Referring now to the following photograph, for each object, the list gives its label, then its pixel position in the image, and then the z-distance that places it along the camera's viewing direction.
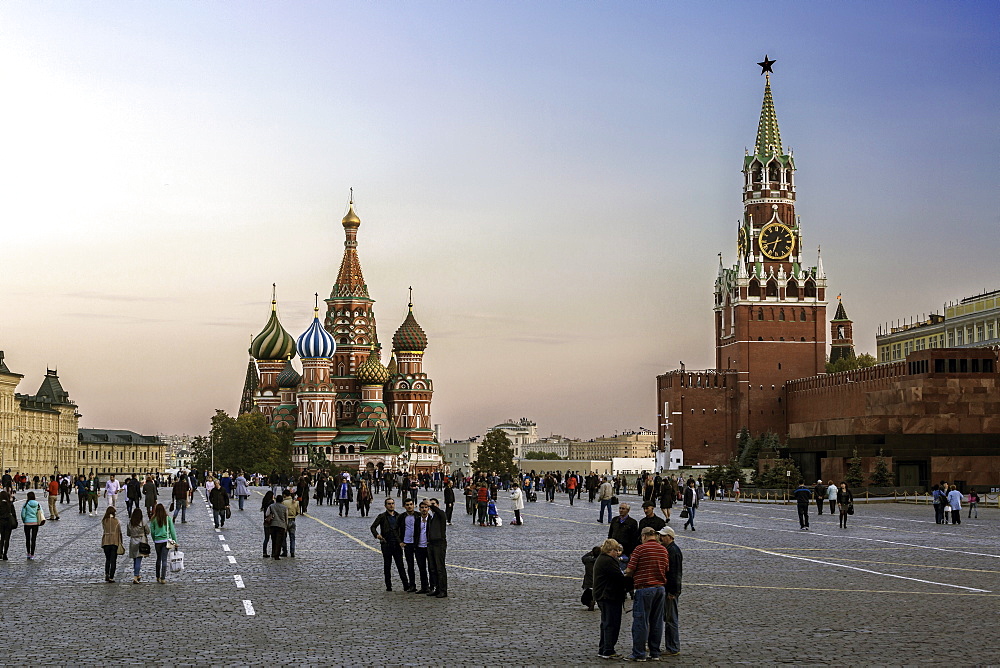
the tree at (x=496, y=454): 120.62
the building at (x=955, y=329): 112.00
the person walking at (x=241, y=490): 43.06
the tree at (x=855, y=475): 63.94
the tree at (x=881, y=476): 64.38
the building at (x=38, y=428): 135.50
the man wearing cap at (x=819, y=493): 40.53
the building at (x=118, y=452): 181.38
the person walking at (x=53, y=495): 35.95
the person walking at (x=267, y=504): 22.78
